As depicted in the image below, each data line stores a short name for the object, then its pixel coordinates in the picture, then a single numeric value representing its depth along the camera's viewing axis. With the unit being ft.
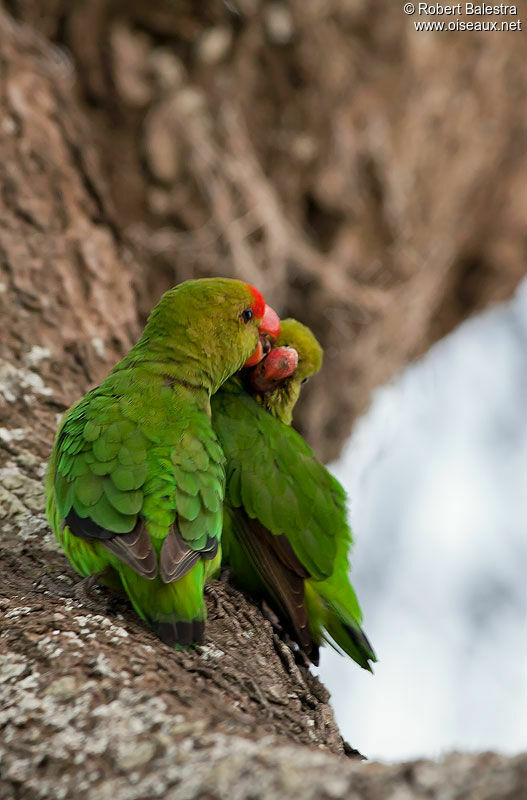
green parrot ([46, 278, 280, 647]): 14.24
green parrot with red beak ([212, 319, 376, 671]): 17.58
